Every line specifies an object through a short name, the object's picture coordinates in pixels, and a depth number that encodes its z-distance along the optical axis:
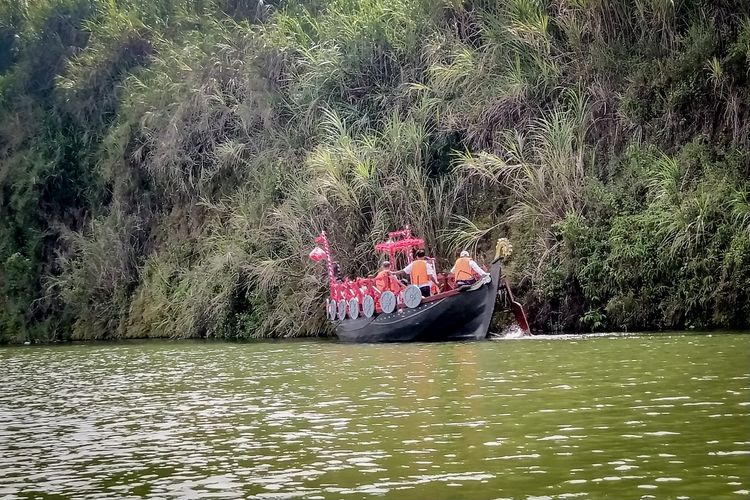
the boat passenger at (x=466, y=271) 19.72
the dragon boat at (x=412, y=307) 19.64
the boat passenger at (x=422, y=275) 20.67
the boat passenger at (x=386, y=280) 21.12
